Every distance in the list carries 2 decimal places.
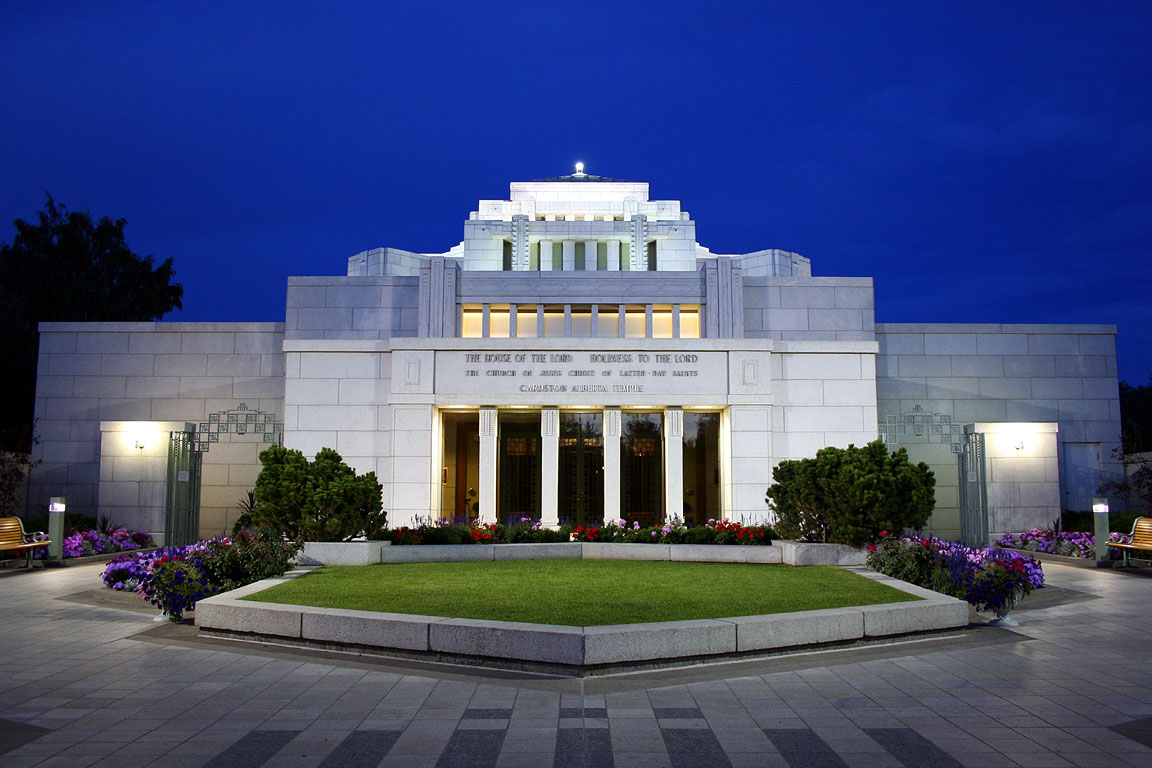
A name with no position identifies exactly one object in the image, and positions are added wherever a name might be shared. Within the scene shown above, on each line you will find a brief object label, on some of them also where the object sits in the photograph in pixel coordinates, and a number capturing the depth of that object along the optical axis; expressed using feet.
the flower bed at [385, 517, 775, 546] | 59.16
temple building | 76.43
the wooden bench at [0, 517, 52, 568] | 59.88
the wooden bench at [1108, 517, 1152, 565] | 58.75
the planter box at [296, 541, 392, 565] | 53.72
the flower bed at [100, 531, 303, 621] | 38.29
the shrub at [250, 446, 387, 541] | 53.98
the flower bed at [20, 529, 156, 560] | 67.80
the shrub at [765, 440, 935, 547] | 50.85
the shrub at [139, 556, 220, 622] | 38.14
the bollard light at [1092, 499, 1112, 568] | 61.00
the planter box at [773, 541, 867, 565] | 52.24
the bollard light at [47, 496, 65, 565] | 63.52
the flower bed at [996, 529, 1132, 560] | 67.46
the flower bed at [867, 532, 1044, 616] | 37.60
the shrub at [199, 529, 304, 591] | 42.04
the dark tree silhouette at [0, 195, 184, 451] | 142.92
